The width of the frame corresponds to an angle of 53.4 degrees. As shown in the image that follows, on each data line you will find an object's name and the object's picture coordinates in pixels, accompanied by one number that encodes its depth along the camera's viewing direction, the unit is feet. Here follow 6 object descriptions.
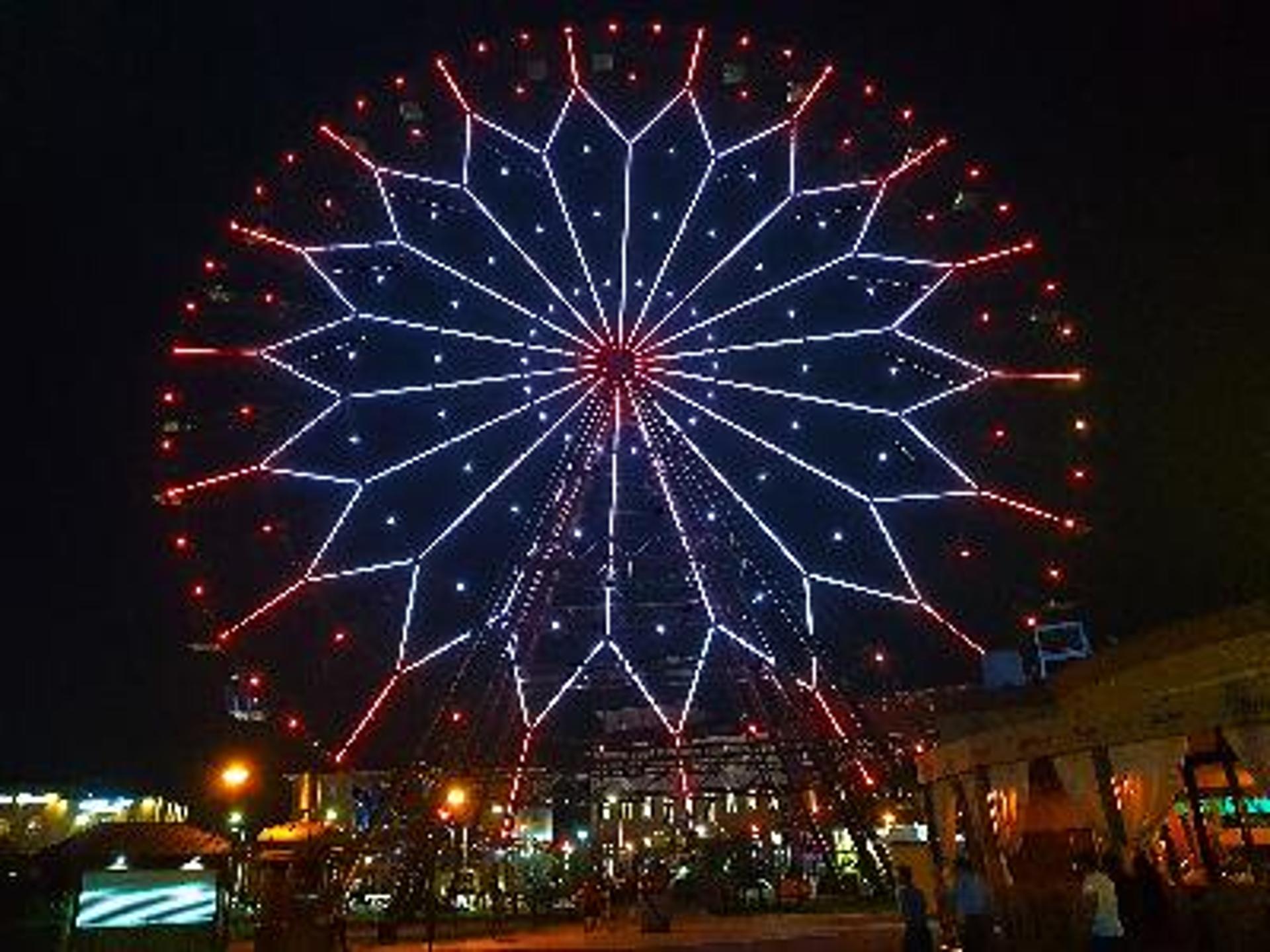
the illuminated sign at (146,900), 54.34
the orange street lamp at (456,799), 91.86
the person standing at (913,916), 45.32
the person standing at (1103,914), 37.91
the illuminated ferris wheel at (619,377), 78.54
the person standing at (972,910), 44.75
